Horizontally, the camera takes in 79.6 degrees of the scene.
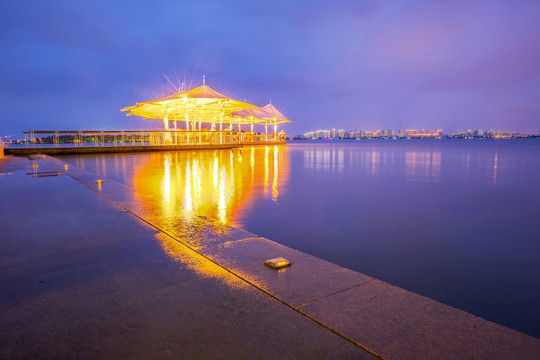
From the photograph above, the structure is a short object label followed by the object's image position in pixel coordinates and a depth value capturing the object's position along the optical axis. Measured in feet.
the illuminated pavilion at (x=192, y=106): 89.92
